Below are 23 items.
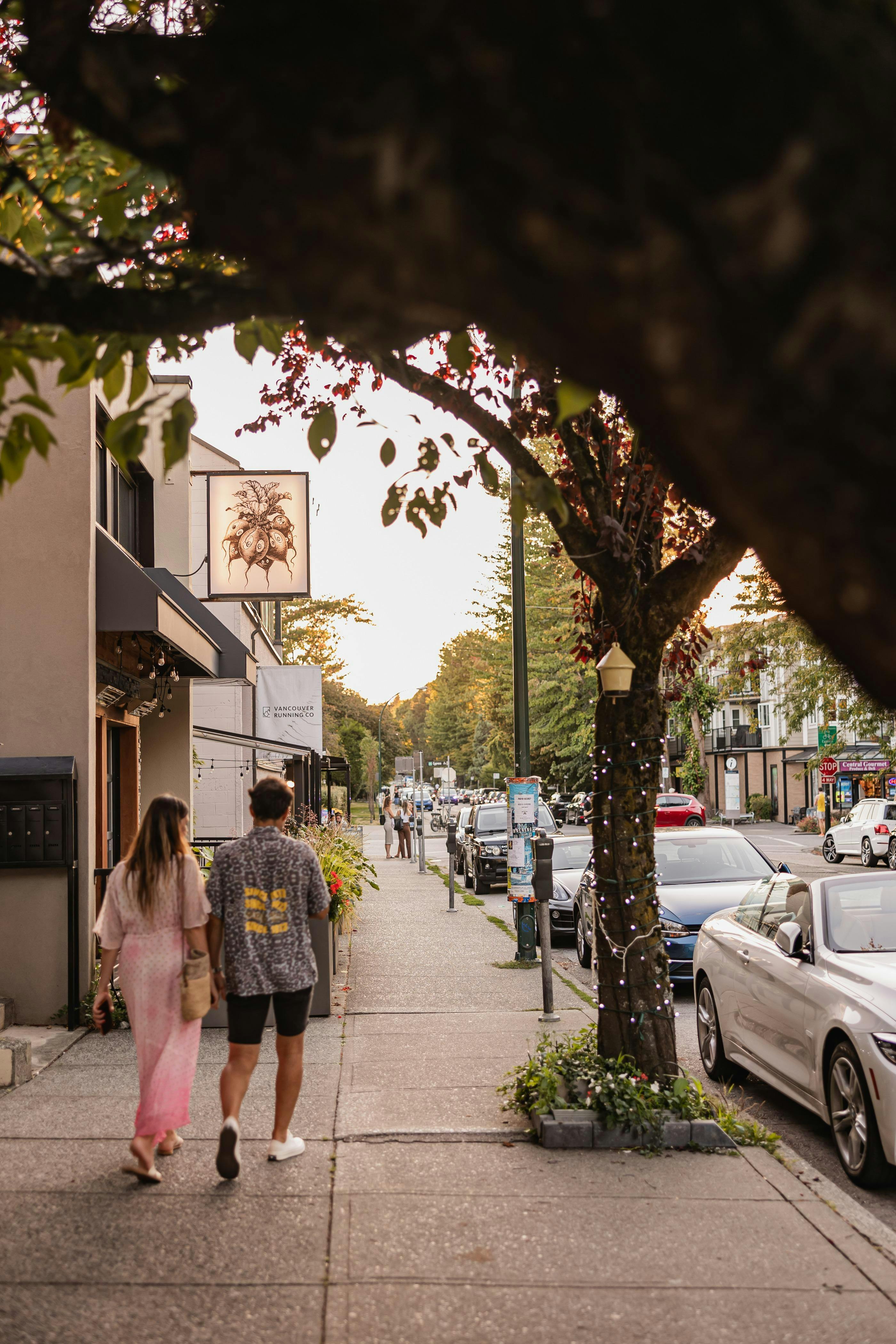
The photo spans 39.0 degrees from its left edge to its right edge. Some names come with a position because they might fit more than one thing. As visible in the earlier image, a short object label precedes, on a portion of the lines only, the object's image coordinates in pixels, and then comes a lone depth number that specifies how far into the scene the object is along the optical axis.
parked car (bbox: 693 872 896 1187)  5.88
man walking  5.60
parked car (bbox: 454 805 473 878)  28.61
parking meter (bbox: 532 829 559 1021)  9.52
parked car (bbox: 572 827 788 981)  11.42
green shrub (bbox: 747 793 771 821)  65.75
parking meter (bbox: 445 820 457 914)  20.59
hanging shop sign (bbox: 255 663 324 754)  23.03
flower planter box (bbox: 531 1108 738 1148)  6.13
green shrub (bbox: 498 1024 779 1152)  6.19
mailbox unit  9.06
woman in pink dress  5.58
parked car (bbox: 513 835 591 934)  15.73
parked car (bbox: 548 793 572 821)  56.12
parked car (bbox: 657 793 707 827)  43.44
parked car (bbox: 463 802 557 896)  24.12
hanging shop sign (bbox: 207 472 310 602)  14.59
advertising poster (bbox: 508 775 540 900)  13.42
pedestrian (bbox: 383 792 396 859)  37.88
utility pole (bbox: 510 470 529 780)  13.63
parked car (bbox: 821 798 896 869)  31.53
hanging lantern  6.50
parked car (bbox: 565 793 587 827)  49.56
